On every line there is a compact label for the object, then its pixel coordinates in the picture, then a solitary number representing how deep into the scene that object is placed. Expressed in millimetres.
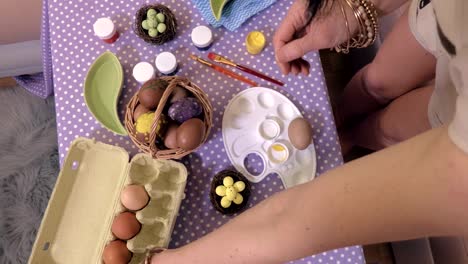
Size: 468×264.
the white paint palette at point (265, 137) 732
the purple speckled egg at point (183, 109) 651
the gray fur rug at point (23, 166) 1150
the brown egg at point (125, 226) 653
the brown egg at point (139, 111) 670
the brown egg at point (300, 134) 708
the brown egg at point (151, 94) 665
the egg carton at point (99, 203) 682
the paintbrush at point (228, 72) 765
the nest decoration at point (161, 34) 761
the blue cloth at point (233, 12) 779
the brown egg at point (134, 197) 663
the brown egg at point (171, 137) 656
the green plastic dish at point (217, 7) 770
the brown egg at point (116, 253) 643
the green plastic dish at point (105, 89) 741
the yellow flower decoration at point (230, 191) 695
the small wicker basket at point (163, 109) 658
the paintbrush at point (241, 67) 764
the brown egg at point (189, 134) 644
